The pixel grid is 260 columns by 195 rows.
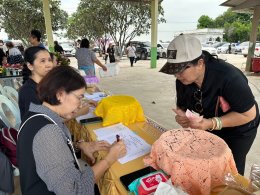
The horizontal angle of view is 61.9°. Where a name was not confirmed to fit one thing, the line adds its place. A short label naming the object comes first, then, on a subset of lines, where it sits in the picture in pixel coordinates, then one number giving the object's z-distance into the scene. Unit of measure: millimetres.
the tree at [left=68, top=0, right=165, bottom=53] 16531
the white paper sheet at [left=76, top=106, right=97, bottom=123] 1962
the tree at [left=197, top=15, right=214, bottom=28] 47844
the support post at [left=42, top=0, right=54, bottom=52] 7807
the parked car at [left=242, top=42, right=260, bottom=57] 11971
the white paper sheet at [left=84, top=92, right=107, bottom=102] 2525
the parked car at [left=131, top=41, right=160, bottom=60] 15953
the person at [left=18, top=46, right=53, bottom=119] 1788
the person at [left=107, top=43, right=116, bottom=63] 11700
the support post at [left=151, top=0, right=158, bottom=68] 10596
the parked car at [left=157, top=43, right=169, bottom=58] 16766
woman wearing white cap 1317
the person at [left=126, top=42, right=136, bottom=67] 12208
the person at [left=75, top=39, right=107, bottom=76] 5199
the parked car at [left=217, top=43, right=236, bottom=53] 21734
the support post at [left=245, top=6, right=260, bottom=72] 8949
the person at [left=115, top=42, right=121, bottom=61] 18734
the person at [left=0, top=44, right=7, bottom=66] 6838
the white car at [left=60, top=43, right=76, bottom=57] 20420
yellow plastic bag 1744
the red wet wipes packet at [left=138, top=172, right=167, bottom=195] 950
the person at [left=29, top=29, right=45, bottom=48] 4211
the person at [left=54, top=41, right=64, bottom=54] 8023
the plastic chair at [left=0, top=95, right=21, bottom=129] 2313
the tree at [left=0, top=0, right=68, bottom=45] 15156
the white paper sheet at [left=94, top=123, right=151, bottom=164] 1327
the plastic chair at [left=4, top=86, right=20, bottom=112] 2803
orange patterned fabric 938
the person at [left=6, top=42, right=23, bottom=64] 6395
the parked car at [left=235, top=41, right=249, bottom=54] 20734
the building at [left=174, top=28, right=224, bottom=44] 35688
